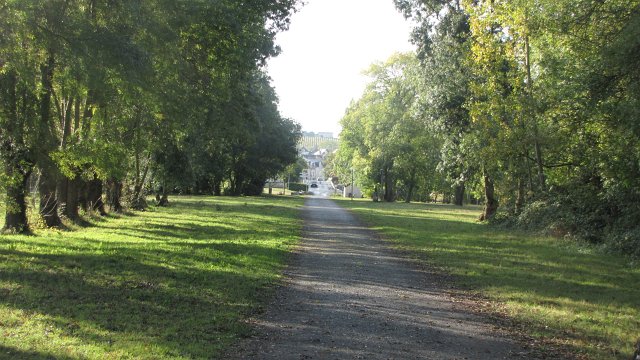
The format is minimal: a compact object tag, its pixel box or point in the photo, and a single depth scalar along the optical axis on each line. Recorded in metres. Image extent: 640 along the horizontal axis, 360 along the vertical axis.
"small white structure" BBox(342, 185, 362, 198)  94.29
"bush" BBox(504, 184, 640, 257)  16.70
